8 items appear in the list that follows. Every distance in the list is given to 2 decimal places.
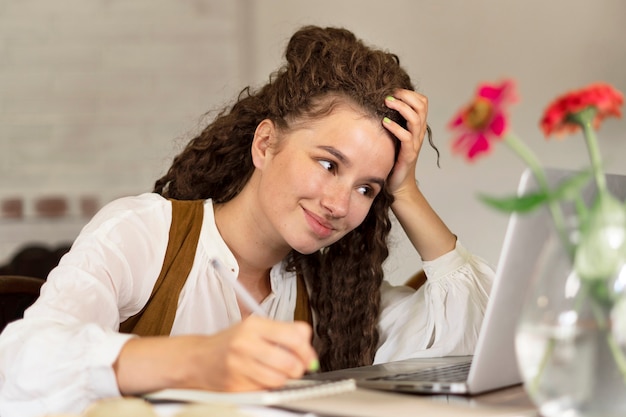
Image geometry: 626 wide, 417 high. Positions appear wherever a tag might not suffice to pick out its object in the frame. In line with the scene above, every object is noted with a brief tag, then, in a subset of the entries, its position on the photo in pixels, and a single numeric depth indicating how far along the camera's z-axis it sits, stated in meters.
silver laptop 1.29
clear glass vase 1.12
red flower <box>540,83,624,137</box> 1.13
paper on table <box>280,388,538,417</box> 1.20
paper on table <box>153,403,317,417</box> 1.17
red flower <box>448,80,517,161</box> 1.13
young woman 1.74
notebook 1.22
